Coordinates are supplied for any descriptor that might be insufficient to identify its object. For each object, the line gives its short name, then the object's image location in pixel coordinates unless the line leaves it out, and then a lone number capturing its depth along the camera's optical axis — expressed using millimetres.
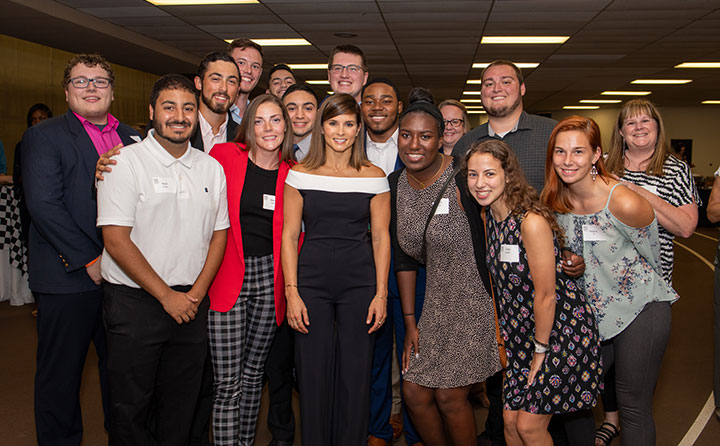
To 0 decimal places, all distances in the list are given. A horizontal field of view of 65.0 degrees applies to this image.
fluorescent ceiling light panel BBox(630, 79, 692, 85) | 13805
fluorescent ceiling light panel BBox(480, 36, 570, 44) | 8969
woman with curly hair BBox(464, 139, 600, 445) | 2324
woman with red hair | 2465
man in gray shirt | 3236
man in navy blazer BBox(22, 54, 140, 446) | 2738
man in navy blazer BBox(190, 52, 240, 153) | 3264
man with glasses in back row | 3771
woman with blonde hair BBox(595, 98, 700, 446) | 2891
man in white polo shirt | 2393
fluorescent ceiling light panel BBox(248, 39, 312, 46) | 9320
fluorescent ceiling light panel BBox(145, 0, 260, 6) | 7156
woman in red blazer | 2740
